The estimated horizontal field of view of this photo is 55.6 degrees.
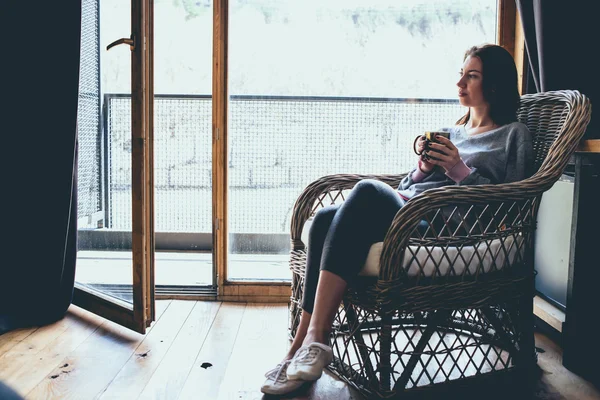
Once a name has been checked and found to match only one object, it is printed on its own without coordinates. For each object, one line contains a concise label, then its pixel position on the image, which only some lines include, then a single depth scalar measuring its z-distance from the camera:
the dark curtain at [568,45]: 1.98
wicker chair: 1.50
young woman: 1.55
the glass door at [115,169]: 2.00
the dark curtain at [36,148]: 2.15
